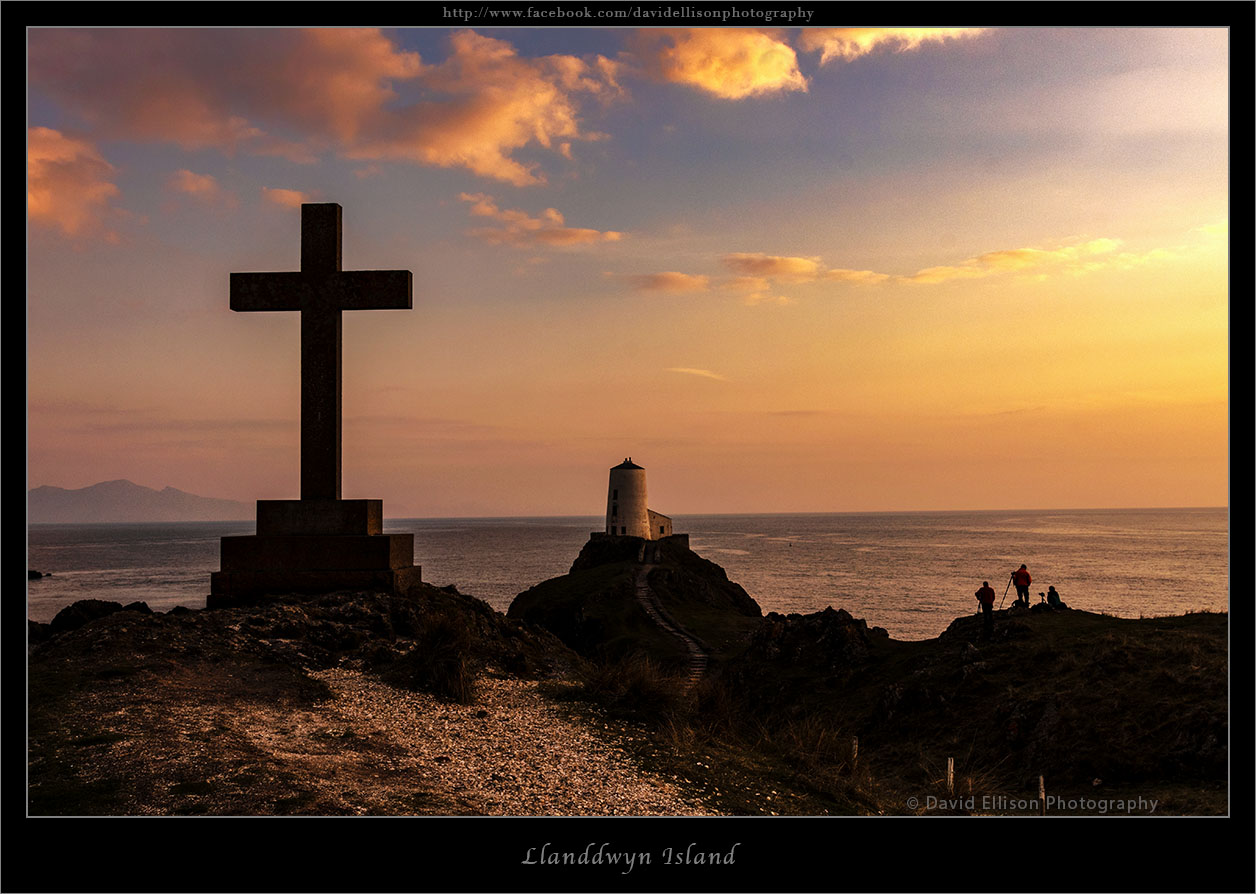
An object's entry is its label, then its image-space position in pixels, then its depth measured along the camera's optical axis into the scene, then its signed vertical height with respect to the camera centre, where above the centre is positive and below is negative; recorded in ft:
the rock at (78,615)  34.96 -6.99
